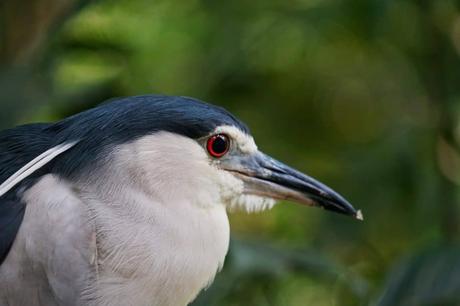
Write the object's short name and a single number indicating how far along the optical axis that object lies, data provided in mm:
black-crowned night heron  5043
